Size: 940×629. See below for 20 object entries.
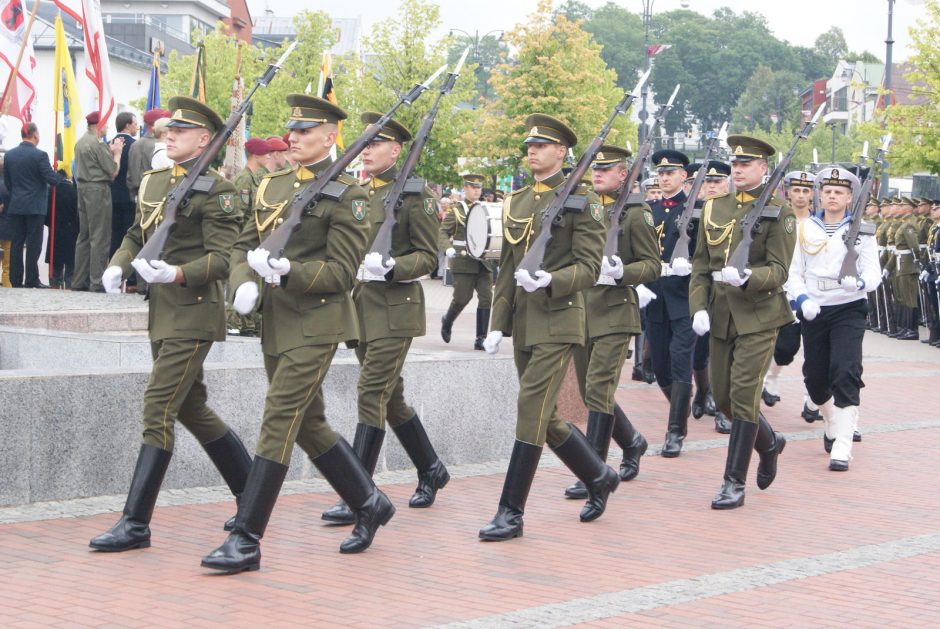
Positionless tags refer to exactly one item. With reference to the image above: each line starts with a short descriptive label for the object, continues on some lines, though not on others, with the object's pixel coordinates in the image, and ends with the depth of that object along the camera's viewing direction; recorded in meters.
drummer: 17.62
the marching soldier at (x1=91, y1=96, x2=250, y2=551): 6.89
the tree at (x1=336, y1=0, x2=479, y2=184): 38.94
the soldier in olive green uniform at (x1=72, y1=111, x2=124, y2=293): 15.26
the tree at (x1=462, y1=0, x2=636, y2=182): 40.62
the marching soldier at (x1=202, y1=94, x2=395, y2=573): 6.55
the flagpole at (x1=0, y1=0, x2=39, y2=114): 16.81
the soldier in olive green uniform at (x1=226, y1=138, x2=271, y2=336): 12.50
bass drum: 15.65
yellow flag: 18.73
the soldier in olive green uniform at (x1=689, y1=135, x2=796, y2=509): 8.80
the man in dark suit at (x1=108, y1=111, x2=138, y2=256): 15.77
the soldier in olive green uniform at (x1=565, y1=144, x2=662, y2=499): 9.07
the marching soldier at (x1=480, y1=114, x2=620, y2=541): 7.51
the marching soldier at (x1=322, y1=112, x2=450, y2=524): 7.94
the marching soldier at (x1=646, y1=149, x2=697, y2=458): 10.81
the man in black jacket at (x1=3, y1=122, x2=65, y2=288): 15.79
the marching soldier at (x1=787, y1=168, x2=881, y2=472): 10.39
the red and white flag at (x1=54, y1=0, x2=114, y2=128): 17.23
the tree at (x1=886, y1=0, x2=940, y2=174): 29.31
